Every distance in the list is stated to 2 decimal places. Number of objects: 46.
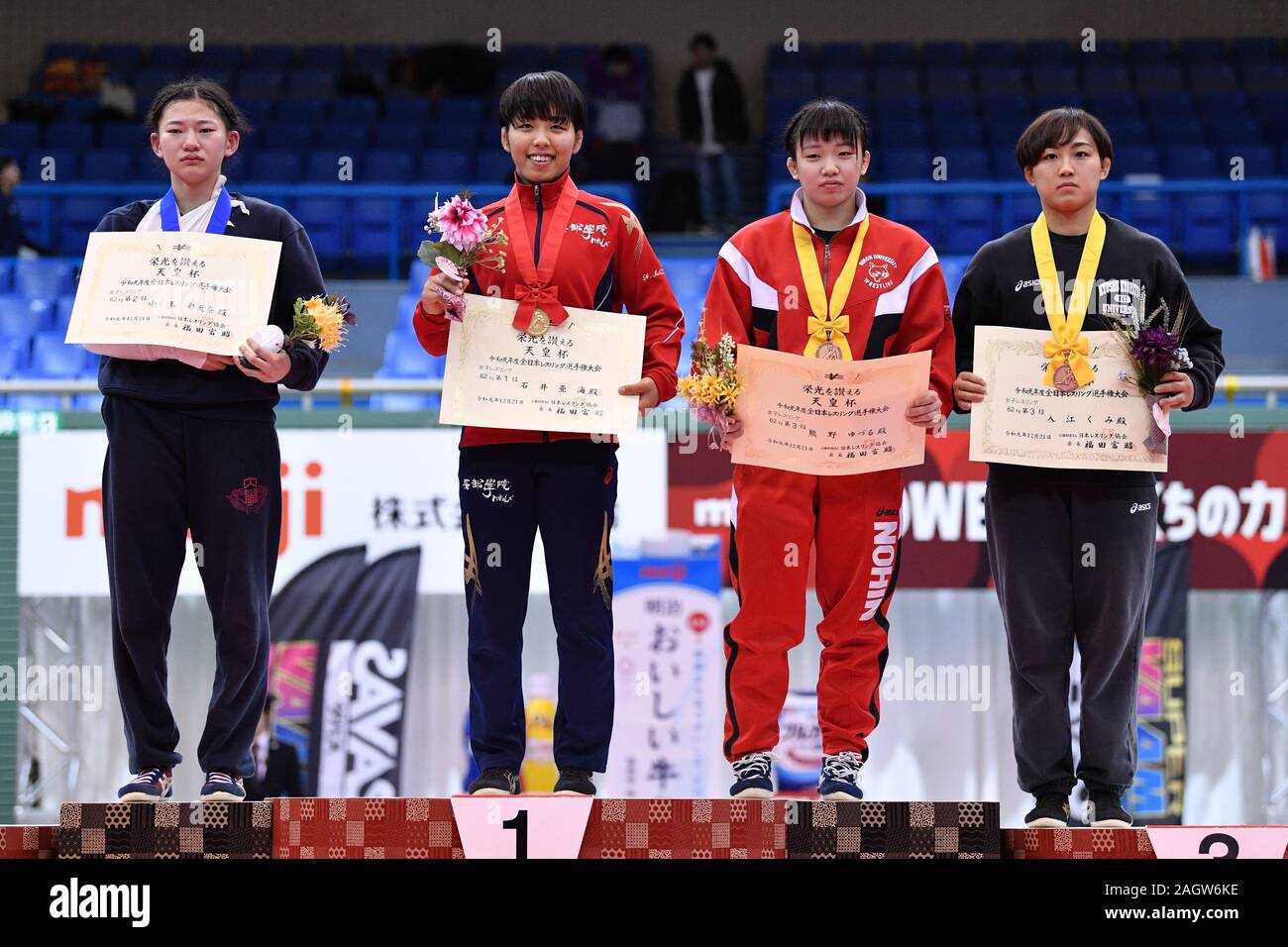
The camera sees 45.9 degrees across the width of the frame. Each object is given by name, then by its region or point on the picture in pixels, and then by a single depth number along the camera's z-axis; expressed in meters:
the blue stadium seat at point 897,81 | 12.84
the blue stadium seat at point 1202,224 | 10.91
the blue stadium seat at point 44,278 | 9.61
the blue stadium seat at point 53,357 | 8.91
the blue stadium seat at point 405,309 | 8.97
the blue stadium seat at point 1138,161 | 11.38
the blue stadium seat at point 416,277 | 9.11
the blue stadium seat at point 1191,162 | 11.52
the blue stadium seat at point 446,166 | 11.52
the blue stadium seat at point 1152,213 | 10.99
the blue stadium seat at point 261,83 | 13.08
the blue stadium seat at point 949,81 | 12.98
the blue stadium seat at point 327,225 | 10.84
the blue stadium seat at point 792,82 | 12.78
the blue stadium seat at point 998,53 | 13.45
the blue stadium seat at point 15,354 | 8.88
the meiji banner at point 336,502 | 6.67
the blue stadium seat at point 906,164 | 11.47
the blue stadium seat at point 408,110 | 12.46
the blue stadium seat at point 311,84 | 13.20
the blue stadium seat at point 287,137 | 12.07
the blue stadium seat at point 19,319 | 9.16
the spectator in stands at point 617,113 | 11.35
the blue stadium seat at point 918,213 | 10.80
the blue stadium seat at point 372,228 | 10.88
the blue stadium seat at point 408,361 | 8.37
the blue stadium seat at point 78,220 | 11.41
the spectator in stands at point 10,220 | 9.44
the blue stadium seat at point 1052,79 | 12.95
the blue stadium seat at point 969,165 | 11.52
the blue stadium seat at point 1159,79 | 13.17
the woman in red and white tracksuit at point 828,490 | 3.79
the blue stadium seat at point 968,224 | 10.85
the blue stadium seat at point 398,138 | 11.98
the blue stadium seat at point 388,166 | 11.52
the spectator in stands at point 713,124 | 11.51
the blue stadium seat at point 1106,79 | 12.95
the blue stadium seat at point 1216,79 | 13.18
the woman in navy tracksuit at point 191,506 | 3.76
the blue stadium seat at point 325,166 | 11.59
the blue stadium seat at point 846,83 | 12.72
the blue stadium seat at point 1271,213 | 10.98
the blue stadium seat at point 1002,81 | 13.05
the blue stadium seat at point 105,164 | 11.77
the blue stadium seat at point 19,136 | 12.08
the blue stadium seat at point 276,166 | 11.54
